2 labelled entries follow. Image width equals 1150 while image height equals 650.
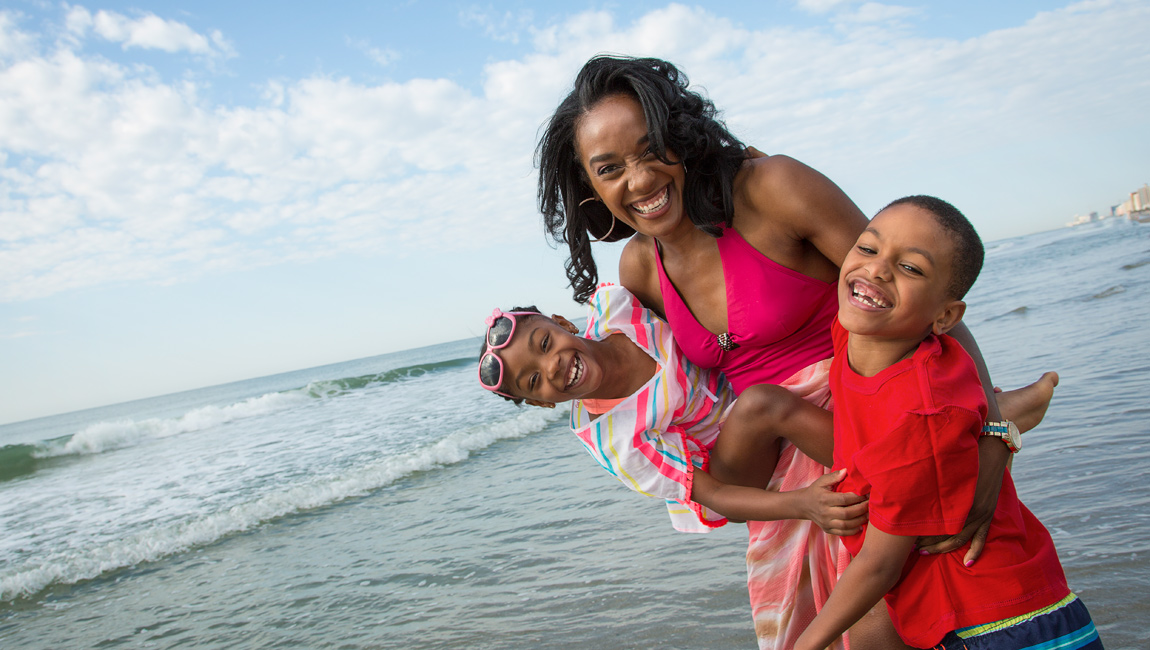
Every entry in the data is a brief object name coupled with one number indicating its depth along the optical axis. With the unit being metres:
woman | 2.21
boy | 1.55
